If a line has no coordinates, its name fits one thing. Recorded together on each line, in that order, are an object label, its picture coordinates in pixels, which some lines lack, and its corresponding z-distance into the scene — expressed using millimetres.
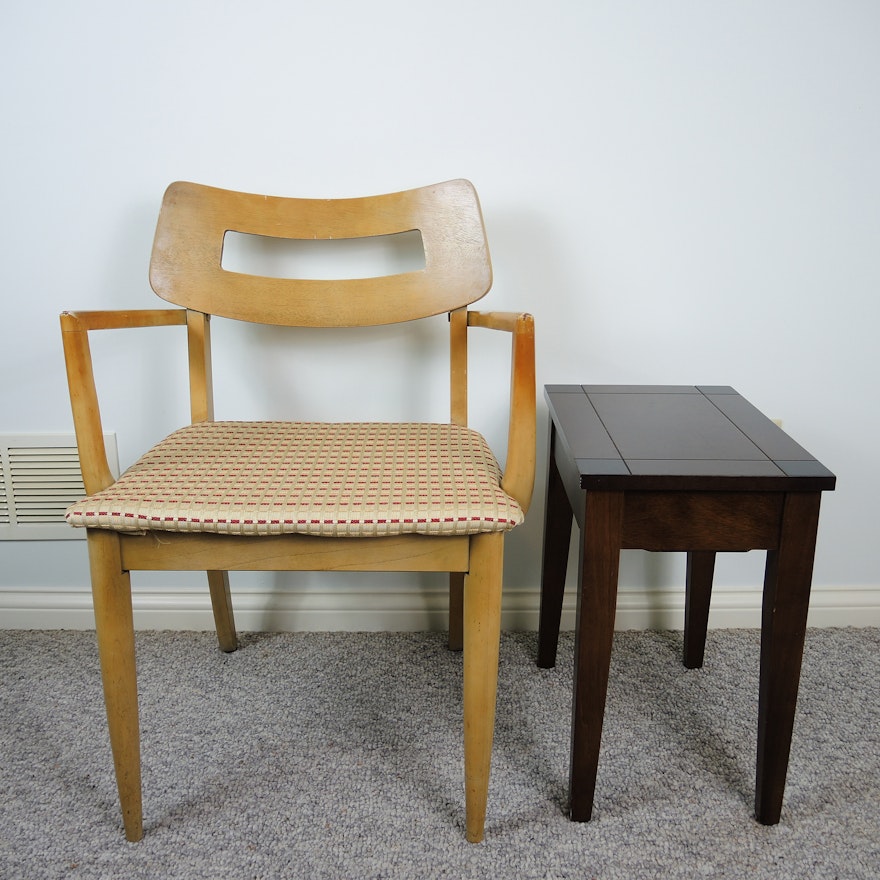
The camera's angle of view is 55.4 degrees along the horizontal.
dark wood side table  957
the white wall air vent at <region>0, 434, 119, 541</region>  1500
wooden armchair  946
